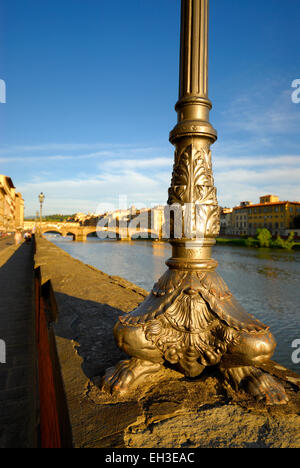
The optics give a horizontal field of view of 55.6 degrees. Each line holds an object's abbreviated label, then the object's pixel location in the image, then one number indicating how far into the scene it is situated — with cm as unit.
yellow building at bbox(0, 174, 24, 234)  5719
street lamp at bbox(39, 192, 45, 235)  2816
